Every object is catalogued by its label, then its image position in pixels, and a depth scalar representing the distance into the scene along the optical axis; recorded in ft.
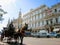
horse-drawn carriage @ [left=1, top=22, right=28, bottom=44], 24.25
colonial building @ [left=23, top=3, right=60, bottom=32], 62.83
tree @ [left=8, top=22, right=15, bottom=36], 25.58
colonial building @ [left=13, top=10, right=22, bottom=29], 96.87
